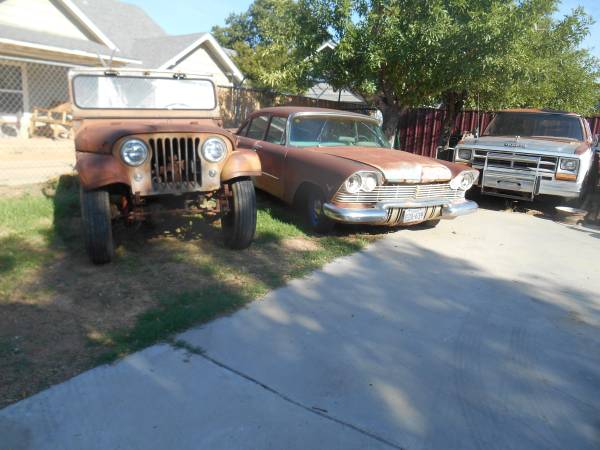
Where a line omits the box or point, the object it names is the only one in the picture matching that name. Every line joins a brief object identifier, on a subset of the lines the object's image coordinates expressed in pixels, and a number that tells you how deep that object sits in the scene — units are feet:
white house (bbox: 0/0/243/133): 43.11
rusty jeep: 14.39
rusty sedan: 18.26
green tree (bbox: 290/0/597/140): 28.71
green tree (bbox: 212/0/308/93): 32.78
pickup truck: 26.21
